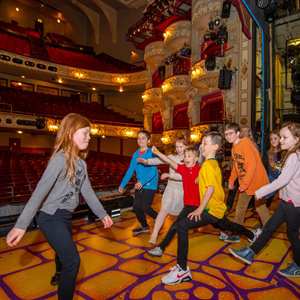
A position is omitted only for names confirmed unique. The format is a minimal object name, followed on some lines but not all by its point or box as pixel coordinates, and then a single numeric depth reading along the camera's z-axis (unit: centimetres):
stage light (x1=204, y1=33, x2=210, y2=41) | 976
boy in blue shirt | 317
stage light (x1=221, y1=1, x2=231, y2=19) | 848
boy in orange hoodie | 275
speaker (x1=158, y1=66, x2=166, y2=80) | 1527
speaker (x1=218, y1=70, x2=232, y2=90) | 923
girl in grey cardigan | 144
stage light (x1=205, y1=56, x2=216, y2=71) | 950
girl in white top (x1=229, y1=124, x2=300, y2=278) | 205
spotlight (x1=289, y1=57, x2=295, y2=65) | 1181
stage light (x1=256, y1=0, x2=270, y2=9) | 442
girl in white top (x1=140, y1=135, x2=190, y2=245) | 289
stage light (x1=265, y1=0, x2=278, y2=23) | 465
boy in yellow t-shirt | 206
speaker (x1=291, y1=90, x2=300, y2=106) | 1055
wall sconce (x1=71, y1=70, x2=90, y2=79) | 1784
